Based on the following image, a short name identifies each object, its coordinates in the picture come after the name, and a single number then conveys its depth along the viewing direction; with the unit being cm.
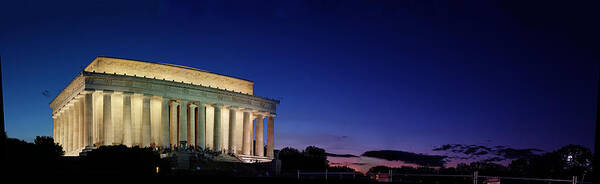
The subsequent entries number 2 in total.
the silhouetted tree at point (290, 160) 8271
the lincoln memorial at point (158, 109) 6881
